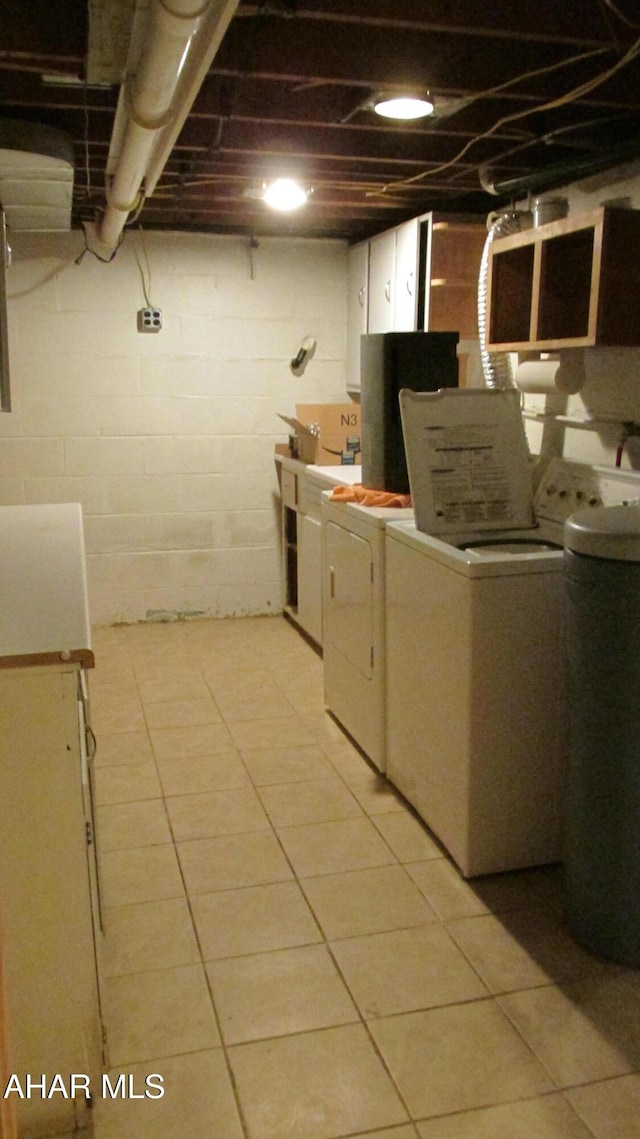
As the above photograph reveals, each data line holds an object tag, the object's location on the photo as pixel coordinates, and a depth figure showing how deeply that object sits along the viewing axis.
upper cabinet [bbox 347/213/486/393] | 3.96
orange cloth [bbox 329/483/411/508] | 3.33
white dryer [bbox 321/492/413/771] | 3.14
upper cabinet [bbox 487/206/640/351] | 2.72
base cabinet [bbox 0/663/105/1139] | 1.64
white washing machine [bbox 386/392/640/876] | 2.46
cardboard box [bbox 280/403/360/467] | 4.58
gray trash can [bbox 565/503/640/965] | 2.04
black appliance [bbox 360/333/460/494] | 3.42
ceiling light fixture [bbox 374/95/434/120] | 2.63
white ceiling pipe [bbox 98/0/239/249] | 1.66
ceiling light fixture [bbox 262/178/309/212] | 3.78
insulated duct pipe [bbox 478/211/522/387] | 3.37
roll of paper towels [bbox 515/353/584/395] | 3.31
